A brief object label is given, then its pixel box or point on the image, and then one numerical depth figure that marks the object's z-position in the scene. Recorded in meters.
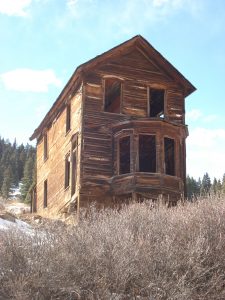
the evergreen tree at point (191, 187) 63.22
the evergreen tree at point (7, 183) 78.00
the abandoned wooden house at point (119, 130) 23.52
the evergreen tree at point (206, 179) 103.35
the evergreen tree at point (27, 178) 71.50
